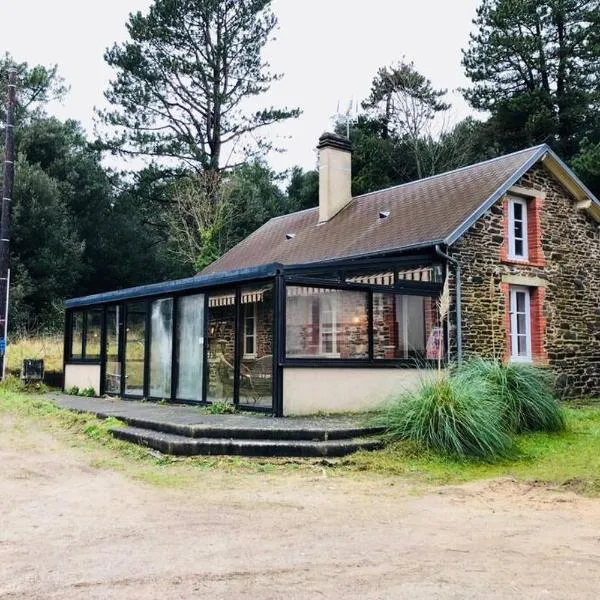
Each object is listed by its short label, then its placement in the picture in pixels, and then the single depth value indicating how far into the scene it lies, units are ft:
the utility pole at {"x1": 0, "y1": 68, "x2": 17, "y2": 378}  47.57
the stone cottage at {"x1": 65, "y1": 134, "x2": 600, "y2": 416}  30.96
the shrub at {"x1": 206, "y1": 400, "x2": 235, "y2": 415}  30.99
